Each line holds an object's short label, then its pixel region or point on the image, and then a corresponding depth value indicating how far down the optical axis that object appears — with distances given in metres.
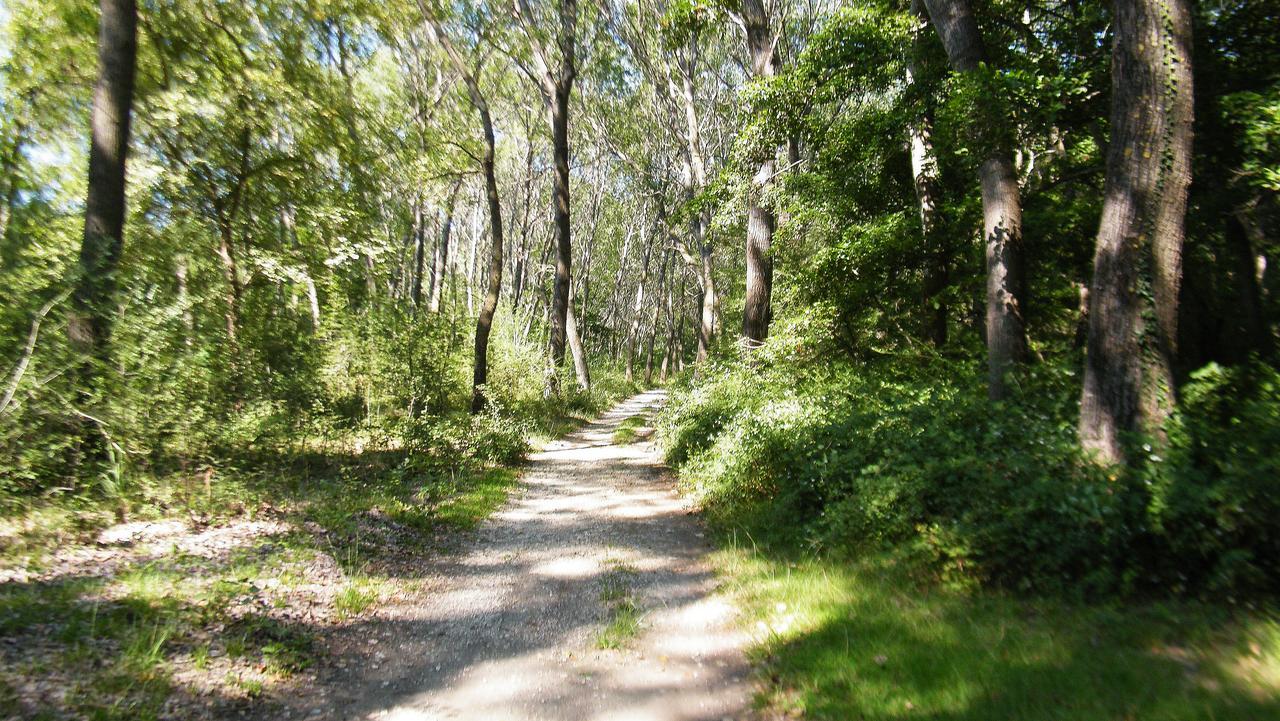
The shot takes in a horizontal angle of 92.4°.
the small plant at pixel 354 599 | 4.80
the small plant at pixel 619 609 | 4.48
